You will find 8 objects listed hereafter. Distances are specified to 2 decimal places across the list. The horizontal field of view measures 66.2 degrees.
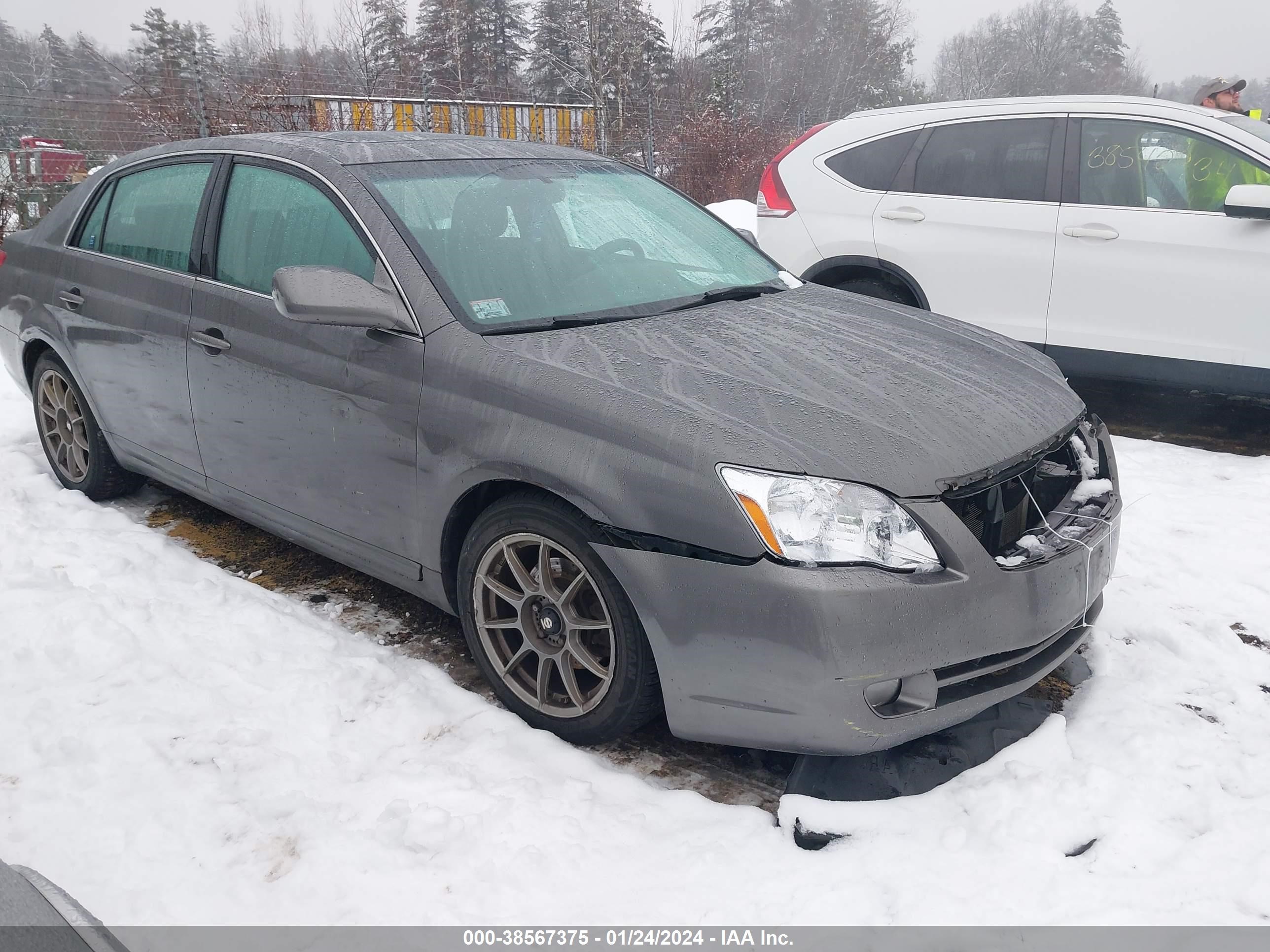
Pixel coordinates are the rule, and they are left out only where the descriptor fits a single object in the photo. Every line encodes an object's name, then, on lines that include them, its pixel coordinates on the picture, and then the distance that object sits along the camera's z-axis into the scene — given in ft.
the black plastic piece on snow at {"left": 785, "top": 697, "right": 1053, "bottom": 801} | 8.19
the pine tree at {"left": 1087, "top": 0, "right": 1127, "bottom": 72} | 214.28
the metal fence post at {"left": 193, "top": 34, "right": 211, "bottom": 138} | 42.47
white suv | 16.65
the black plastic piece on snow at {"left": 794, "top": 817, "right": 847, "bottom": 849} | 7.63
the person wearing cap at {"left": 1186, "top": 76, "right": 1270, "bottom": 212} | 16.53
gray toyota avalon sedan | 7.41
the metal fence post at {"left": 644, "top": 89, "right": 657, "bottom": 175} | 61.36
